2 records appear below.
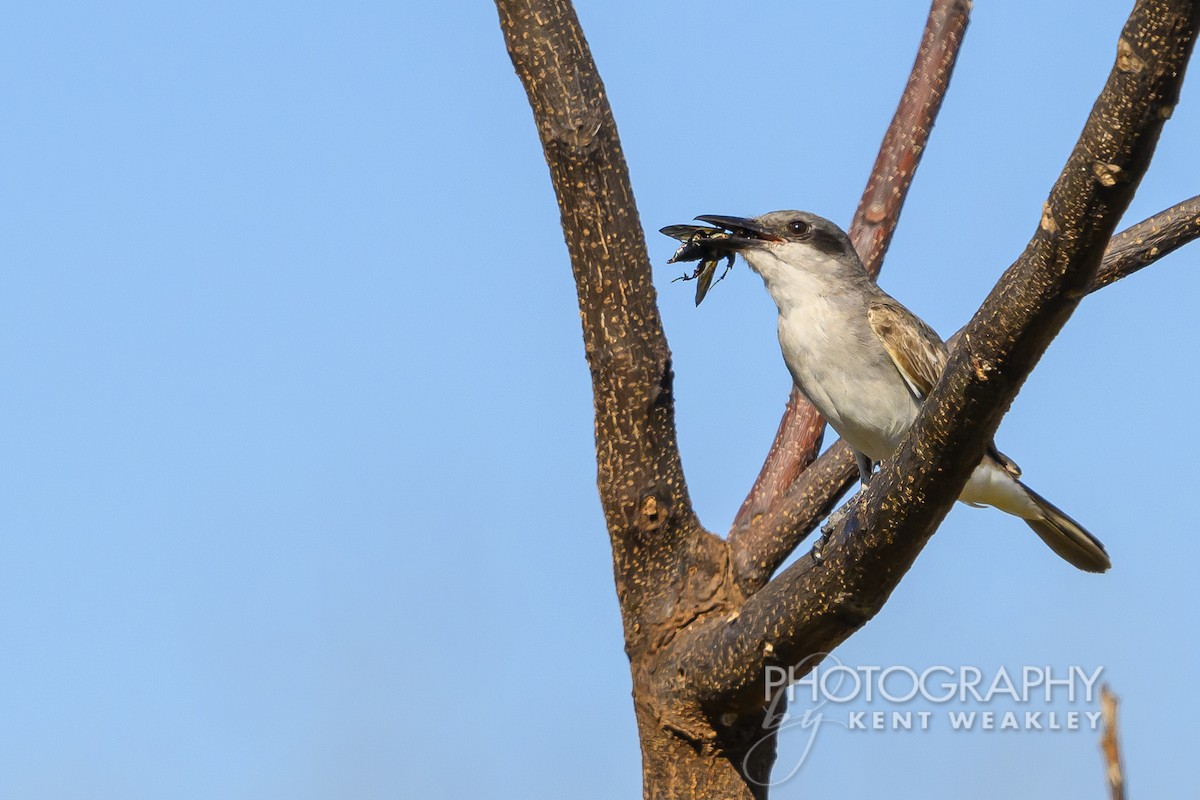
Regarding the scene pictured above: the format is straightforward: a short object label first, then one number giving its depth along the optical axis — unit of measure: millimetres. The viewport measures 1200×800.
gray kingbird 12937
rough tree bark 6734
